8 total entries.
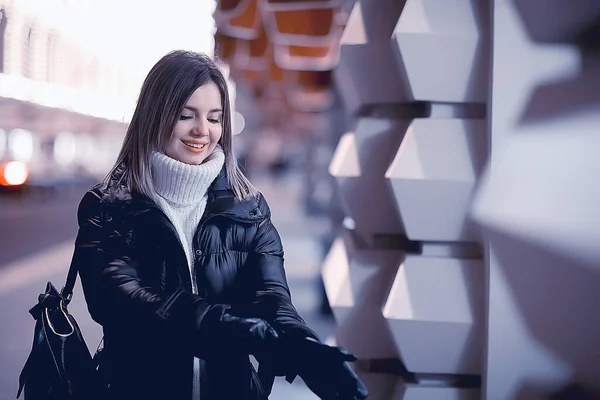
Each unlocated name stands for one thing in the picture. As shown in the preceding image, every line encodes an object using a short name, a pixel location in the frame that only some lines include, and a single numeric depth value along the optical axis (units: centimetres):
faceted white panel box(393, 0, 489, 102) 260
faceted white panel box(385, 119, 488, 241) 262
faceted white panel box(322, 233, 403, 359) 295
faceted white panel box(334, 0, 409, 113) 290
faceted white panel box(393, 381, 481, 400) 271
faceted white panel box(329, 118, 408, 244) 291
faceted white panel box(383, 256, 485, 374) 263
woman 173
